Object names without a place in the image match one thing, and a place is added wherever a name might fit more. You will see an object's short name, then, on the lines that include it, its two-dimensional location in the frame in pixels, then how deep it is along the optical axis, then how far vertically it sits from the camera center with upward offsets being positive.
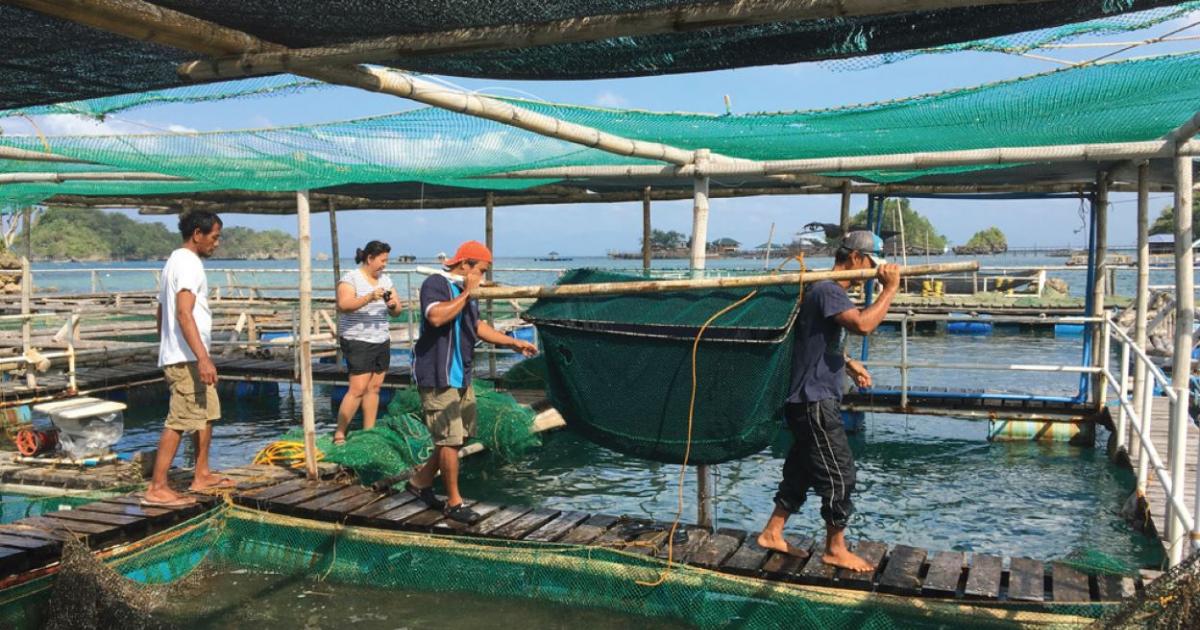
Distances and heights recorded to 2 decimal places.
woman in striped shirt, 7.34 -0.57
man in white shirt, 5.27 -0.47
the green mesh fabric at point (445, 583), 4.46 -1.83
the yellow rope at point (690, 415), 4.84 -0.89
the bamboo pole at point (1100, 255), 8.96 +0.00
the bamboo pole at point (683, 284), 4.52 -0.14
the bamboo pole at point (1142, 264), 6.83 -0.07
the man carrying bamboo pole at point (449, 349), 5.30 -0.53
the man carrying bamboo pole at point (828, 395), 4.47 -0.70
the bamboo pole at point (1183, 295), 4.98 -0.23
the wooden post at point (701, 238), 5.74 +0.15
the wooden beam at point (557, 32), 2.51 +0.75
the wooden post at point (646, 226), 10.63 +0.40
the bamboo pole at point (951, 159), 5.66 +0.66
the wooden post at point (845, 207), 9.12 +0.53
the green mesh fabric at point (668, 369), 4.87 -0.64
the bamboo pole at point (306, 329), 6.32 -0.48
